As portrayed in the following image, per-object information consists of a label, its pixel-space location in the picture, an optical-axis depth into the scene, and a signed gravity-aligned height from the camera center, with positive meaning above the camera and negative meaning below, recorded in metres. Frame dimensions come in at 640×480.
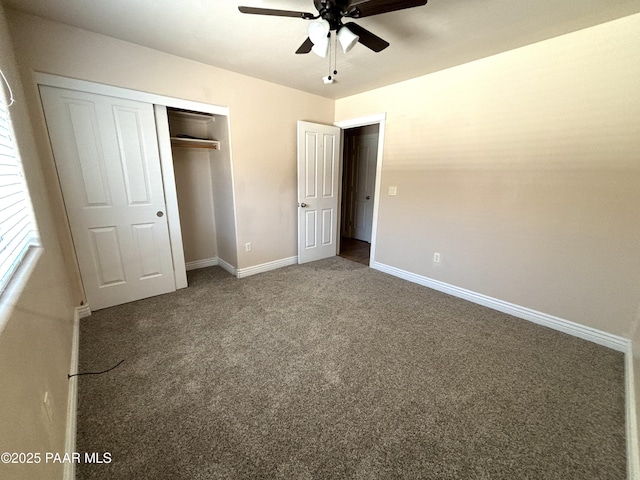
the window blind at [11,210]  1.05 -0.19
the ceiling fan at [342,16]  1.36 +0.91
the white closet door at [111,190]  2.10 -0.14
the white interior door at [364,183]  4.89 -0.09
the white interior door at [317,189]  3.46 -0.17
